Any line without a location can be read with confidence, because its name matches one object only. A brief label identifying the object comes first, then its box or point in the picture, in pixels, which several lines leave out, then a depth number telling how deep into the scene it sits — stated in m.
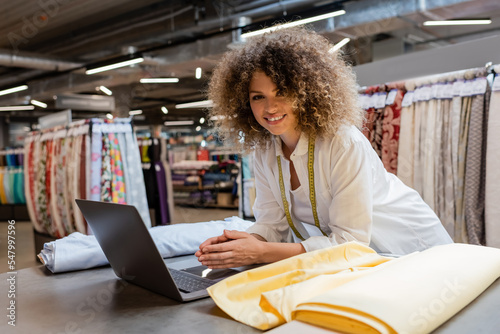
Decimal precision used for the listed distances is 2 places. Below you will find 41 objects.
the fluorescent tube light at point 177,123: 22.20
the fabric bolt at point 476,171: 2.72
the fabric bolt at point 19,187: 9.14
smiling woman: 1.43
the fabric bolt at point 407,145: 3.10
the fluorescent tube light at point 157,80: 10.48
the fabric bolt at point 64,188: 5.15
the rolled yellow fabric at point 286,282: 0.88
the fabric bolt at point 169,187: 6.40
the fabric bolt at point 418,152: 3.04
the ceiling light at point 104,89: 11.34
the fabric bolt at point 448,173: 2.89
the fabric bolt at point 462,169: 2.80
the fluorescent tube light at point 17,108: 16.57
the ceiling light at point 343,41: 7.16
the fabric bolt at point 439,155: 2.93
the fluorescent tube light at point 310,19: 6.02
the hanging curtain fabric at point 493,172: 2.56
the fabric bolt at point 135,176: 5.09
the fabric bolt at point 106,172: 4.83
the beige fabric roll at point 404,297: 0.74
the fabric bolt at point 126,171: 5.02
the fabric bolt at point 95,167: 4.78
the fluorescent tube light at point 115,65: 8.52
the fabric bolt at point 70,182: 5.04
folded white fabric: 1.36
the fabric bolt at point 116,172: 4.91
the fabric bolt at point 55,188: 5.34
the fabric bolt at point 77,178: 4.89
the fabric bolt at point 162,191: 6.24
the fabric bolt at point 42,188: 5.65
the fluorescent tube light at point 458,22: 6.75
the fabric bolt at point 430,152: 2.96
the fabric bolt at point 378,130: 3.28
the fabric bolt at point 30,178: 6.03
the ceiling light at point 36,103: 14.48
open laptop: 1.01
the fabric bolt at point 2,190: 9.33
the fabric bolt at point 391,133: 3.18
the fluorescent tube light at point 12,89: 11.23
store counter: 0.87
